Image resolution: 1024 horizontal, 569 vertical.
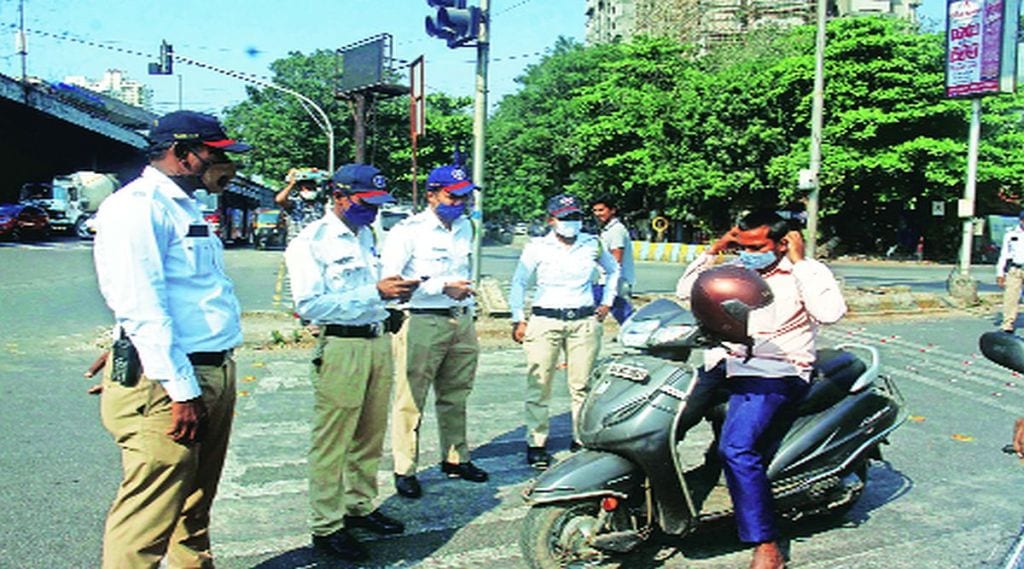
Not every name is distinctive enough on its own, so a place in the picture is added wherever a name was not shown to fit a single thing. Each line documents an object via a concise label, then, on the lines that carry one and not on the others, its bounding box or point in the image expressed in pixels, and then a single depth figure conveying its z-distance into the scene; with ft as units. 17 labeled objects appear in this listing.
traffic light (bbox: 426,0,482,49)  34.24
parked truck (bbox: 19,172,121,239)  116.06
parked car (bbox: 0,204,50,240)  100.63
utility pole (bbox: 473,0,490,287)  36.86
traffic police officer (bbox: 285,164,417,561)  13.39
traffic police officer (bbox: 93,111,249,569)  9.53
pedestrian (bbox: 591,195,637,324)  25.14
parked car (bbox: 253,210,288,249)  118.83
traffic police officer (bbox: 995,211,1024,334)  38.37
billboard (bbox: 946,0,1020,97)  49.47
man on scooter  12.80
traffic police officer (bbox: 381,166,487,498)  16.60
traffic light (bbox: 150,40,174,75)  76.02
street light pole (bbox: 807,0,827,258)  53.72
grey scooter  12.32
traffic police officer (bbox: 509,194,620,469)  18.61
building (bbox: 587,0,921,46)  169.37
